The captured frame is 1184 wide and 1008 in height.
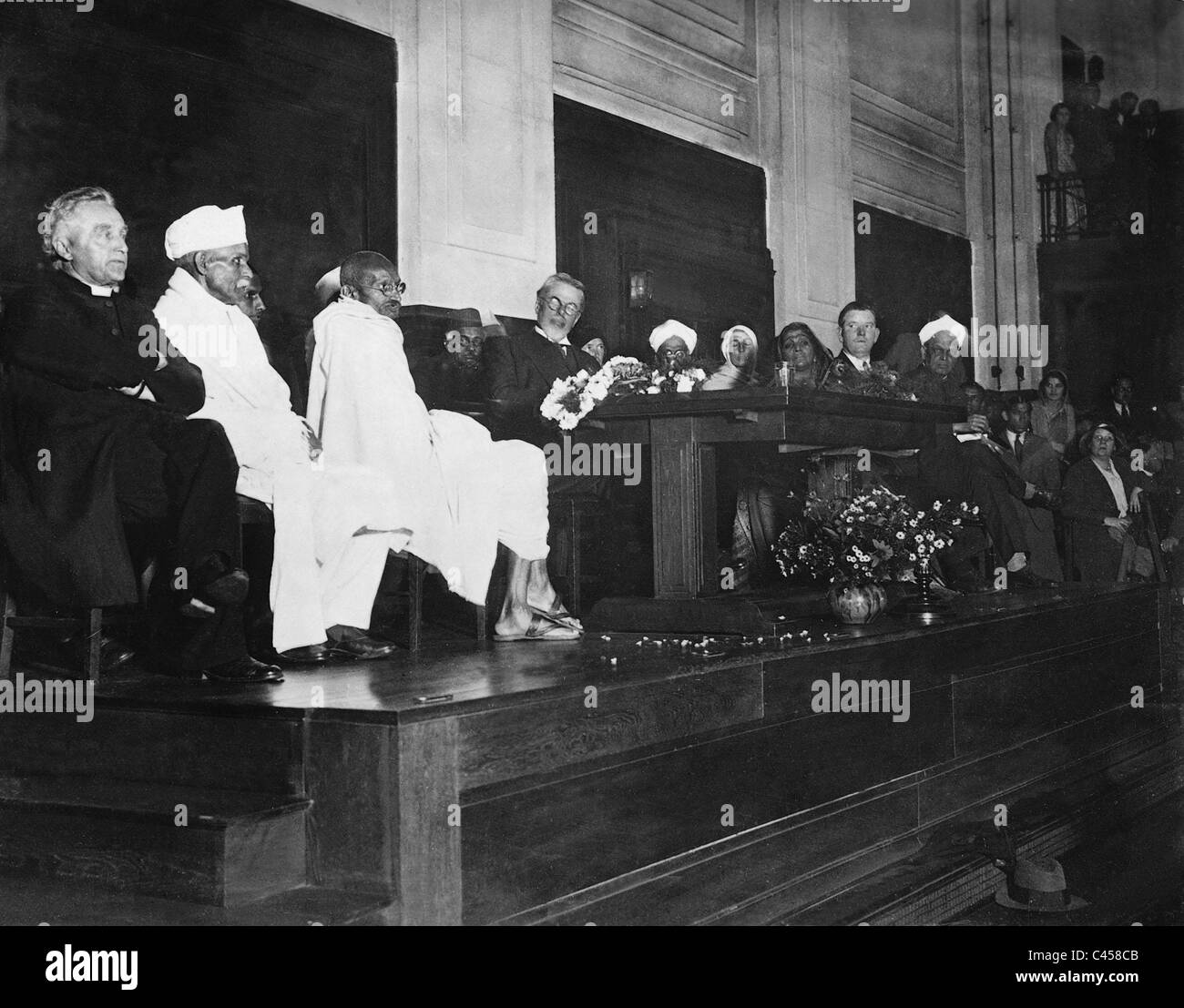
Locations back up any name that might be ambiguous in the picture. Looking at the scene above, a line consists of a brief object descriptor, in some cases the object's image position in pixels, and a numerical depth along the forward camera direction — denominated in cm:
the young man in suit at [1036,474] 746
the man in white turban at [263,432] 409
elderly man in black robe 348
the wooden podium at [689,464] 479
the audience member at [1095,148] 1175
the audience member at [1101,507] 822
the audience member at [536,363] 525
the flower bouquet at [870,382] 594
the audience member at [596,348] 627
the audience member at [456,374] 544
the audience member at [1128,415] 985
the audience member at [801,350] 739
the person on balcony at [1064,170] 1188
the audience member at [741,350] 691
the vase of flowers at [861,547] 495
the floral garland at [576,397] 488
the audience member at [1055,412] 953
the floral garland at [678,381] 506
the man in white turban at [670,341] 626
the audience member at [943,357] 729
